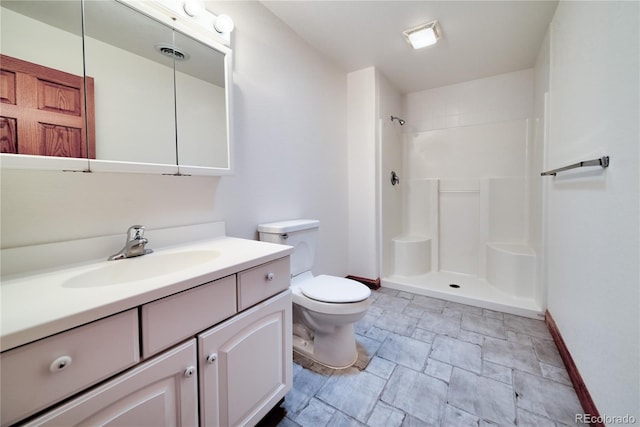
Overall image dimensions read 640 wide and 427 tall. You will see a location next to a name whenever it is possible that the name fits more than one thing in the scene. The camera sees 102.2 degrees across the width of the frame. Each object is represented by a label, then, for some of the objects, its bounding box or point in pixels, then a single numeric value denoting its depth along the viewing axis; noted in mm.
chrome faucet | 1006
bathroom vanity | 524
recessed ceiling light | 1861
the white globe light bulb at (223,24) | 1297
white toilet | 1394
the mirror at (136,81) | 873
